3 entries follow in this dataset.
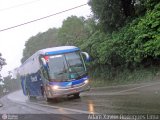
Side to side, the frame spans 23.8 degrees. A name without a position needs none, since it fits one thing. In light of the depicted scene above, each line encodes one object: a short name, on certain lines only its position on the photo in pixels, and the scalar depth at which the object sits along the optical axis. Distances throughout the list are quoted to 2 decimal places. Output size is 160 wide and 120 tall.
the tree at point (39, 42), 87.62
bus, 20.66
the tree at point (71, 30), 47.80
